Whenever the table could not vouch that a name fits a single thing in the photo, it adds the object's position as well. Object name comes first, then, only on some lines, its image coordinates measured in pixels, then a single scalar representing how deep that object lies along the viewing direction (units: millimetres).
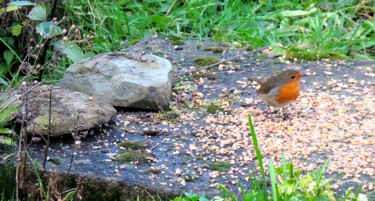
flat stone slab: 7453
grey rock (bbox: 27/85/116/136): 8023
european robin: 8914
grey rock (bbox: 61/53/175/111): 8914
